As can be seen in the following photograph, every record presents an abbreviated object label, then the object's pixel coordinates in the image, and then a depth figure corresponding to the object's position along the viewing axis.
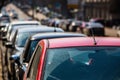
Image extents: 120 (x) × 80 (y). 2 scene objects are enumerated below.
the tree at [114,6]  91.50
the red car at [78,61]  5.46
